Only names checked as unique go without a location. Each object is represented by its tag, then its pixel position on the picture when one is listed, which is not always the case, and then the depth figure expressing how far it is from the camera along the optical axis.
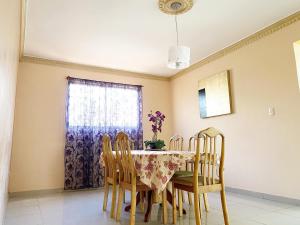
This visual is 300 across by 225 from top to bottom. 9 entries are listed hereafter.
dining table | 2.19
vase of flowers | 2.87
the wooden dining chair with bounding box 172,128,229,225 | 2.10
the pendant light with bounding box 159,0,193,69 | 2.62
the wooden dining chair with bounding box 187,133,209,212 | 2.41
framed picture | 3.99
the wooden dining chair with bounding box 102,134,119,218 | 2.66
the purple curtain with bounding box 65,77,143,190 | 4.26
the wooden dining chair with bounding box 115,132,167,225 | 2.21
